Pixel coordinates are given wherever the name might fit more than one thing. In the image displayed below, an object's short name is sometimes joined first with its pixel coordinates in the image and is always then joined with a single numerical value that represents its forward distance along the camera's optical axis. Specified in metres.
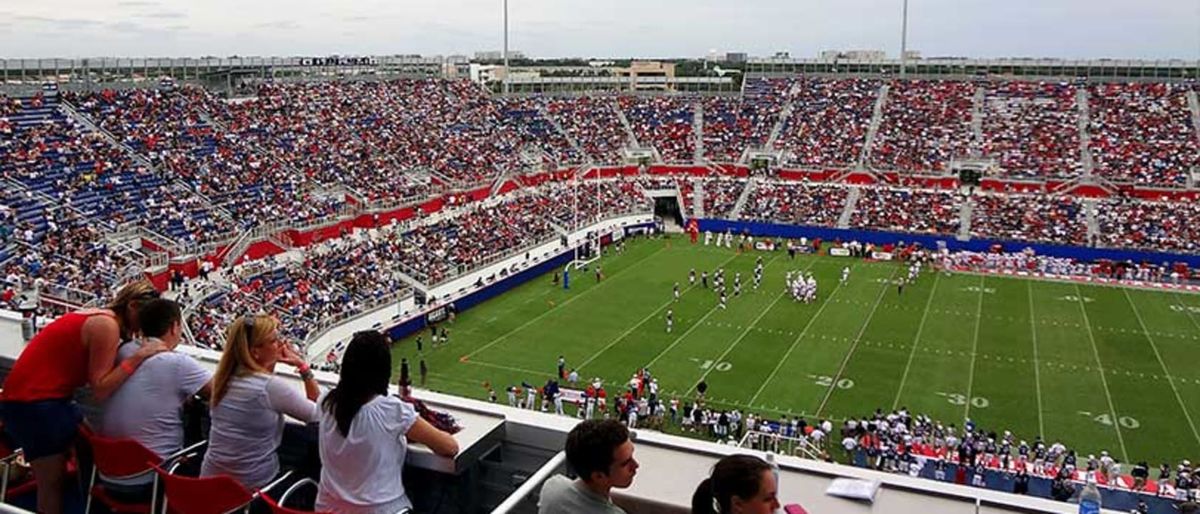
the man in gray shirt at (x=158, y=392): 4.46
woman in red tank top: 4.39
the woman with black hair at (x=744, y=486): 3.04
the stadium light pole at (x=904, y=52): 57.56
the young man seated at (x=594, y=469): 3.18
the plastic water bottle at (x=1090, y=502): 3.64
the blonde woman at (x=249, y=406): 4.17
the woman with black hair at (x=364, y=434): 3.71
